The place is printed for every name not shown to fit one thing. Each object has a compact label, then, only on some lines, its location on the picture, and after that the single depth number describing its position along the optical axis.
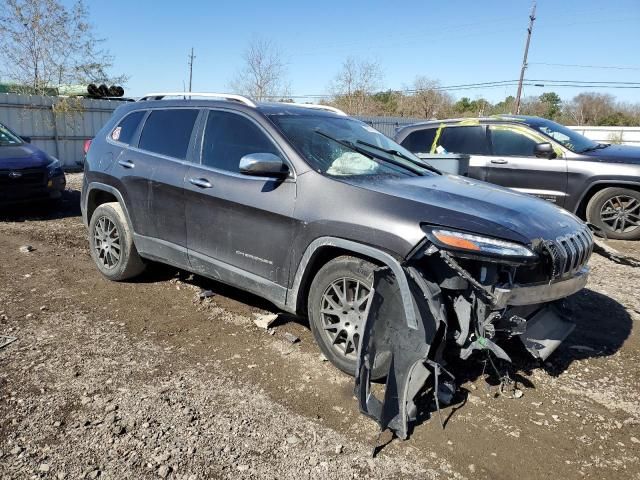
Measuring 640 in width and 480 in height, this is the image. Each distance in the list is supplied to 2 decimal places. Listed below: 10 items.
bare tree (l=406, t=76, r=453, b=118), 49.50
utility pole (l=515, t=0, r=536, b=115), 38.38
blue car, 7.94
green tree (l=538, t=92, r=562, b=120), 60.01
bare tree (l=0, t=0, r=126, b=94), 17.20
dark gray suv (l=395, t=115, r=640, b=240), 7.76
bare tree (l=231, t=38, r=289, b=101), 34.31
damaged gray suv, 2.99
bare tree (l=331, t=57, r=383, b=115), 39.47
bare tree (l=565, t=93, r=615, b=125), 61.22
